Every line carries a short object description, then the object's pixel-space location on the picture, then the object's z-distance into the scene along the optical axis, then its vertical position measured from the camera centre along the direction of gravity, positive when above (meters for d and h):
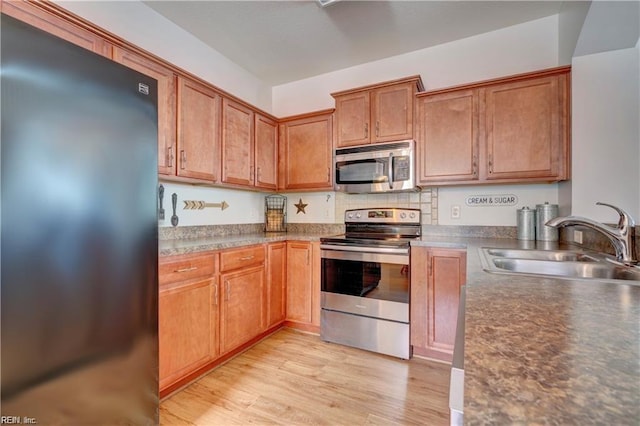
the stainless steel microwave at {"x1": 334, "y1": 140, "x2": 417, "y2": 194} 2.48 +0.40
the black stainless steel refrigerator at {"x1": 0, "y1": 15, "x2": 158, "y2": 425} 0.92 -0.08
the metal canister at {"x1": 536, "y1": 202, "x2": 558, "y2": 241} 2.19 -0.06
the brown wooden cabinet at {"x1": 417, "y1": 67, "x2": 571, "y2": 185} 2.07 +0.63
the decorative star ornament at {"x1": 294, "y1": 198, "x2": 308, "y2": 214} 3.32 +0.07
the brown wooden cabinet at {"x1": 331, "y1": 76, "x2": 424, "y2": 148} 2.50 +0.90
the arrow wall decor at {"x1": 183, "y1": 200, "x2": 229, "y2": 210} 2.41 +0.06
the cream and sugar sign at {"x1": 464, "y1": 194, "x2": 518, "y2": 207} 2.44 +0.10
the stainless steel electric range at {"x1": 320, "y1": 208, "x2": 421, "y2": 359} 2.26 -0.63
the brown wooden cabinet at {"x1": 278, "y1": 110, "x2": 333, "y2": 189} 2.89 +0.62
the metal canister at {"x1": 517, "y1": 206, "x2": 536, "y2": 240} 2.26 -0.09
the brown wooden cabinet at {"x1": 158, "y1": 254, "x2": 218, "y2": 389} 1.69 -0.65
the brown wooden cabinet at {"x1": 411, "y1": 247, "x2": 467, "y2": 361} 2.13 -0.64
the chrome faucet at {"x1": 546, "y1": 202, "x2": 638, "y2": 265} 1.22 -0.08
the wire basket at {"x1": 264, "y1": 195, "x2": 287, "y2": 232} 3.29 -0.01
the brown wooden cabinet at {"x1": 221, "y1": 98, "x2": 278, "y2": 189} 2.44 +0.60
